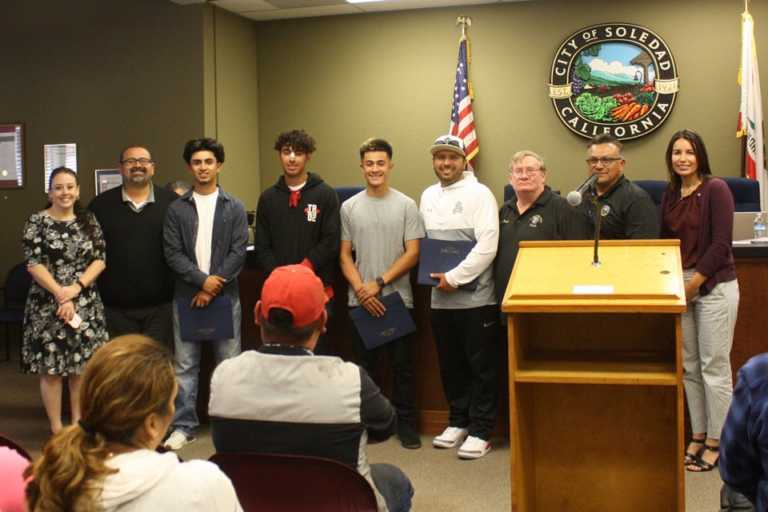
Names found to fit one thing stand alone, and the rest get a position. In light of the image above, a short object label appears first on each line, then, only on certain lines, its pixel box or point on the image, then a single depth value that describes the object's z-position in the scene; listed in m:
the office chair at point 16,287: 7.09
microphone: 2.56
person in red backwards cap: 2.01
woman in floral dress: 4.32
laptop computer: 5.10
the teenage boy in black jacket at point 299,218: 4.50
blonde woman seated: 1.42
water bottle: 5.05
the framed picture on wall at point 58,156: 7.59
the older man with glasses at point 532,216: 4.07
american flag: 7.47
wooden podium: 2.65
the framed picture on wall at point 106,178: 7.50
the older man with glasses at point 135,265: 4.50
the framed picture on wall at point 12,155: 7.69
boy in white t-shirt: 4.45
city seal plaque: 7.14
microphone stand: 2.71
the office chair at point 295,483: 1.88
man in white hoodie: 4.23
